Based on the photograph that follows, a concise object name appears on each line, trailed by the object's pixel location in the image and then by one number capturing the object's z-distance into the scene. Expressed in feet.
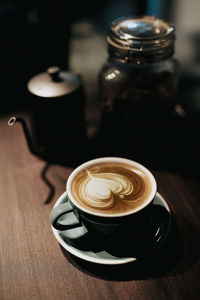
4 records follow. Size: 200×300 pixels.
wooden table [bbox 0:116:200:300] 1.87
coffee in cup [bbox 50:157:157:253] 1.89
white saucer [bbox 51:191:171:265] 1.86
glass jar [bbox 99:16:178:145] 2.59
